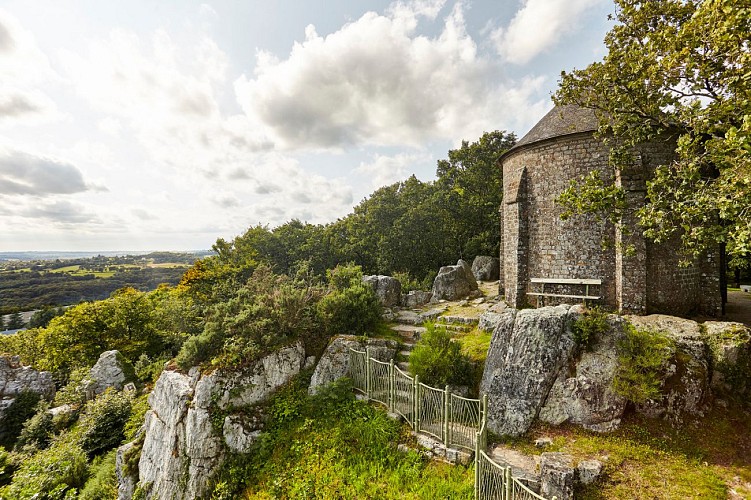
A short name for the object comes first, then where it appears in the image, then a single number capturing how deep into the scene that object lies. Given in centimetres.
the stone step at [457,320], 1116
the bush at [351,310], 983
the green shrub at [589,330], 730
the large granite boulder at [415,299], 1441
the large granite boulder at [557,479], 506
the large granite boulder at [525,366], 696
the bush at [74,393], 1502
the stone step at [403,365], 866
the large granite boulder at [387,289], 1366
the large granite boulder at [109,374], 1512
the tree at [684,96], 541
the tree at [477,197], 2284
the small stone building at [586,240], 980
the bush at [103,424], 1152
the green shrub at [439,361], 777
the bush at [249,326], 841
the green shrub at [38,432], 1366
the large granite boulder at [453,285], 1515
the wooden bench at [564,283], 1045
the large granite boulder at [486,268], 2003
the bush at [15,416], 1489
